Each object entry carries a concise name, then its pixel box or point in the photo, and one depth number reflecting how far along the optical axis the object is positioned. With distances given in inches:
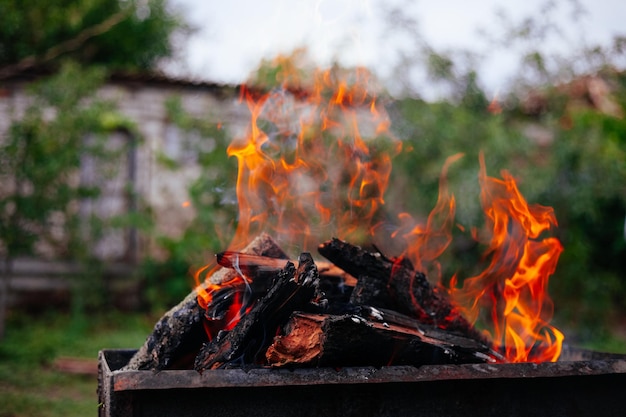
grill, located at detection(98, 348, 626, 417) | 97.1
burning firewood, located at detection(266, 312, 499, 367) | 102.3
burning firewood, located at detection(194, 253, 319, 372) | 109.1
